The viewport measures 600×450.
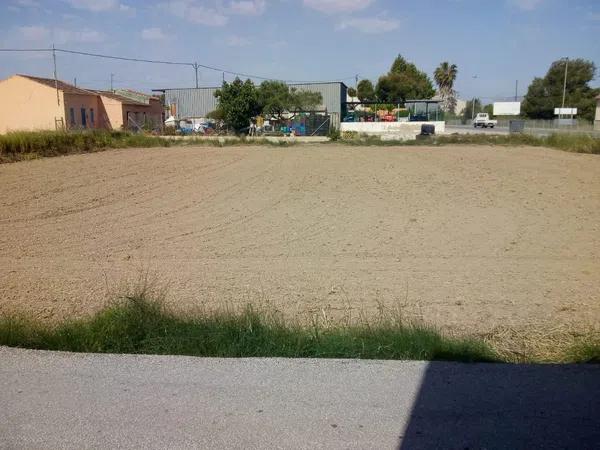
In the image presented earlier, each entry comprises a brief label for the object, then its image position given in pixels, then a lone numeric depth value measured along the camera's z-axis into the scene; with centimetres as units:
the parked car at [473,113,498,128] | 8769
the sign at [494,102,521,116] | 10988
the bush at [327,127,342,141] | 4606
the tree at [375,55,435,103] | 8275
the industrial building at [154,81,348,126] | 7038
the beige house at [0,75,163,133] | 5184
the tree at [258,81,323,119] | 5625
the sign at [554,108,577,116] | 8462
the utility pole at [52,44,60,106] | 5044
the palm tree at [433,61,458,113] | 10900
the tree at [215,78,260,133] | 5316
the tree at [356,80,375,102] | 8988
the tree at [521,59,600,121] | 9350
